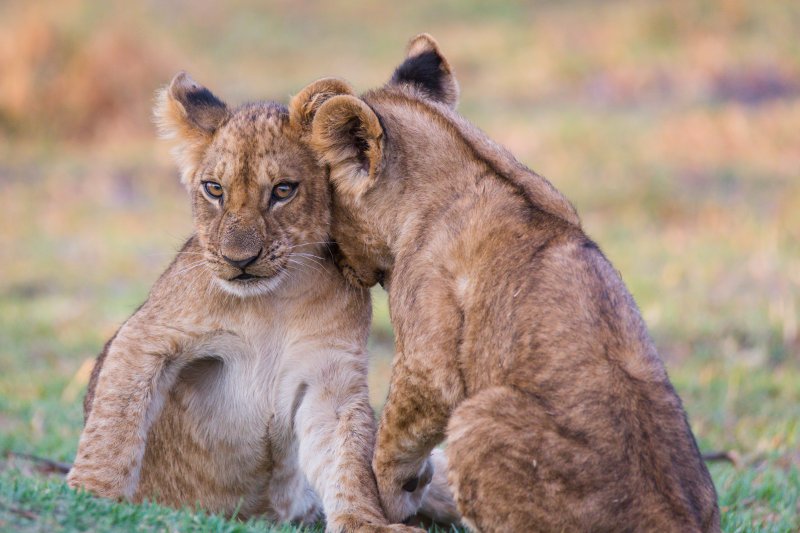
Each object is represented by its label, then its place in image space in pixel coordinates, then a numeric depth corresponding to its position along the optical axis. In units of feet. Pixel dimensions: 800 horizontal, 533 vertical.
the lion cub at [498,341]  22.90
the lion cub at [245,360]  27.53
